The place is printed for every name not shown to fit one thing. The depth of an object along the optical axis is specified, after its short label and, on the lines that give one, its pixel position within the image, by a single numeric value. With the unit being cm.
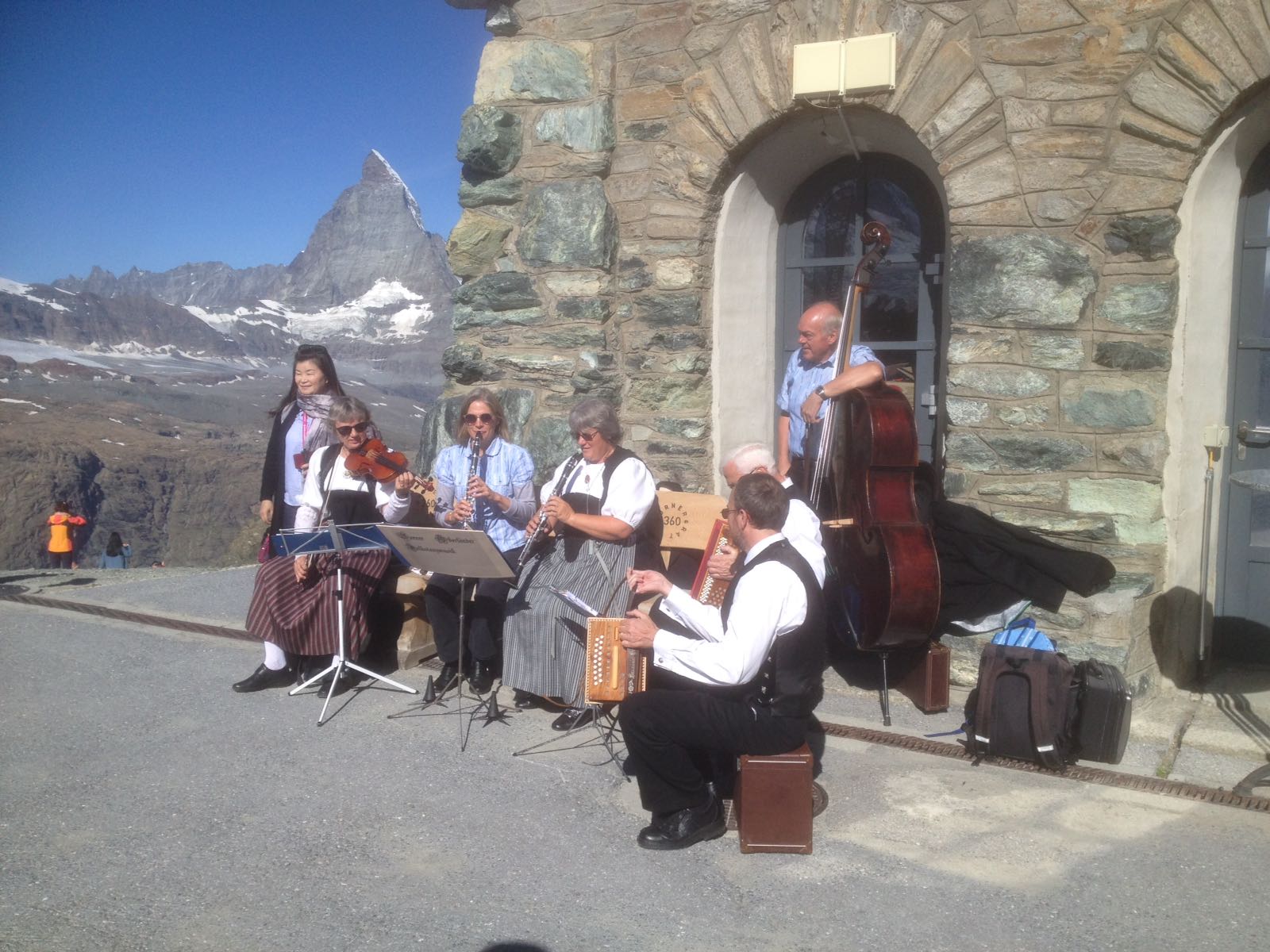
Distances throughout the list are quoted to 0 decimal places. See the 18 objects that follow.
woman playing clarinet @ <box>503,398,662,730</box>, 450
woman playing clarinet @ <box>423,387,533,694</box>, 497
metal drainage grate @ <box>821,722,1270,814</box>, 370
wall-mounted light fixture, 491
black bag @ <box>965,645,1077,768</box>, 394
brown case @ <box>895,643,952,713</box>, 459
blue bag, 434
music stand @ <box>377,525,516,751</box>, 417
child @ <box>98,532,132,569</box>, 1568
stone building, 450
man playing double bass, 439
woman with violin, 498
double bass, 400
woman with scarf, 534
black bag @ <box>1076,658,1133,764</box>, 396
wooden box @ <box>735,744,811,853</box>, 331
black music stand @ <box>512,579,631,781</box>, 416
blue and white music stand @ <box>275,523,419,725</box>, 464
